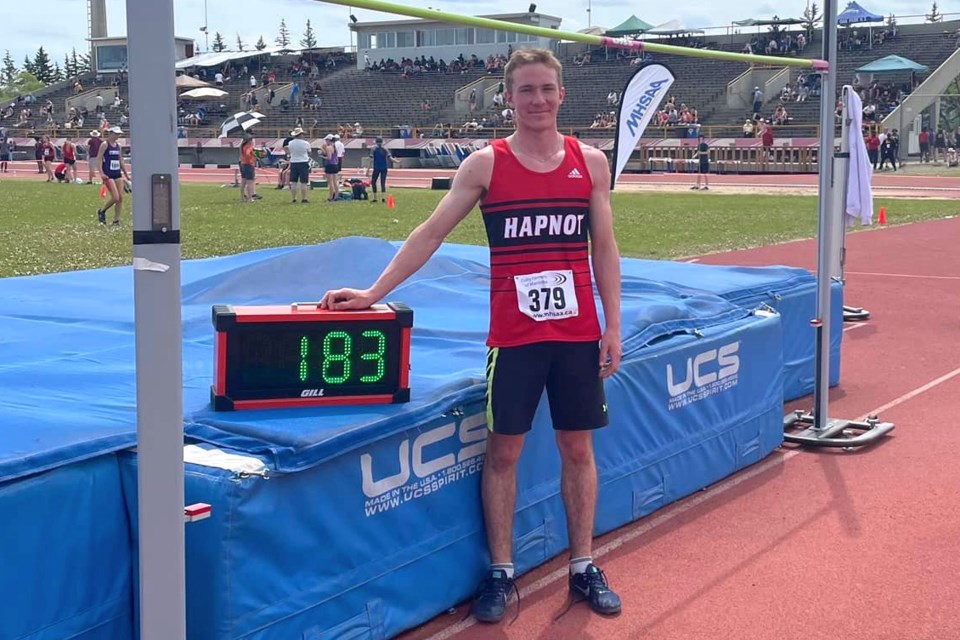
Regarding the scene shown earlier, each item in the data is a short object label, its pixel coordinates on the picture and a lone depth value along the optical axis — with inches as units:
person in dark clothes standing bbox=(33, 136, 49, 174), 1455.8
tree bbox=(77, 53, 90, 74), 4446.1
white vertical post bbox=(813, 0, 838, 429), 217.0
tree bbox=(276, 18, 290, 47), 4972.9
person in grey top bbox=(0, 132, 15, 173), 1718.8
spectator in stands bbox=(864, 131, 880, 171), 1411.2
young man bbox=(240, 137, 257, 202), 895.7
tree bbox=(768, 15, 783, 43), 1997.0
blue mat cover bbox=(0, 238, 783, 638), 118.1
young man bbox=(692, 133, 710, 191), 1149.7
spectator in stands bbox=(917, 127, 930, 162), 1636.3
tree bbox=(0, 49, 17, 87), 4884.4
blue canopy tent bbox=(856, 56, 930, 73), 1651.1
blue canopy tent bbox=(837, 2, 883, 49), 1915.6
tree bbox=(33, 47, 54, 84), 5004.9
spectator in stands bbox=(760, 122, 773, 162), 1515.7
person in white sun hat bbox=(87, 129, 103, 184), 964.4
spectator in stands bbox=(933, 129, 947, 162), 1686.0
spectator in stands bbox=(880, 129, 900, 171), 1531.7
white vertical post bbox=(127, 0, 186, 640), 97.0
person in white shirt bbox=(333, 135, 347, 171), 939.6
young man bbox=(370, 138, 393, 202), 988.2
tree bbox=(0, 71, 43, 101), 4290.4
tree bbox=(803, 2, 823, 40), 2011.6
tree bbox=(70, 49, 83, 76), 4362.7
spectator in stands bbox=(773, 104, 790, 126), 1665.8
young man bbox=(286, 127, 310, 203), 903.1
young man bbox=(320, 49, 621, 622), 140.6
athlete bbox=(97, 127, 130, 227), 703.1
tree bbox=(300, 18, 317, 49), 4260.8
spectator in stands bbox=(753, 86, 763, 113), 1738.4
